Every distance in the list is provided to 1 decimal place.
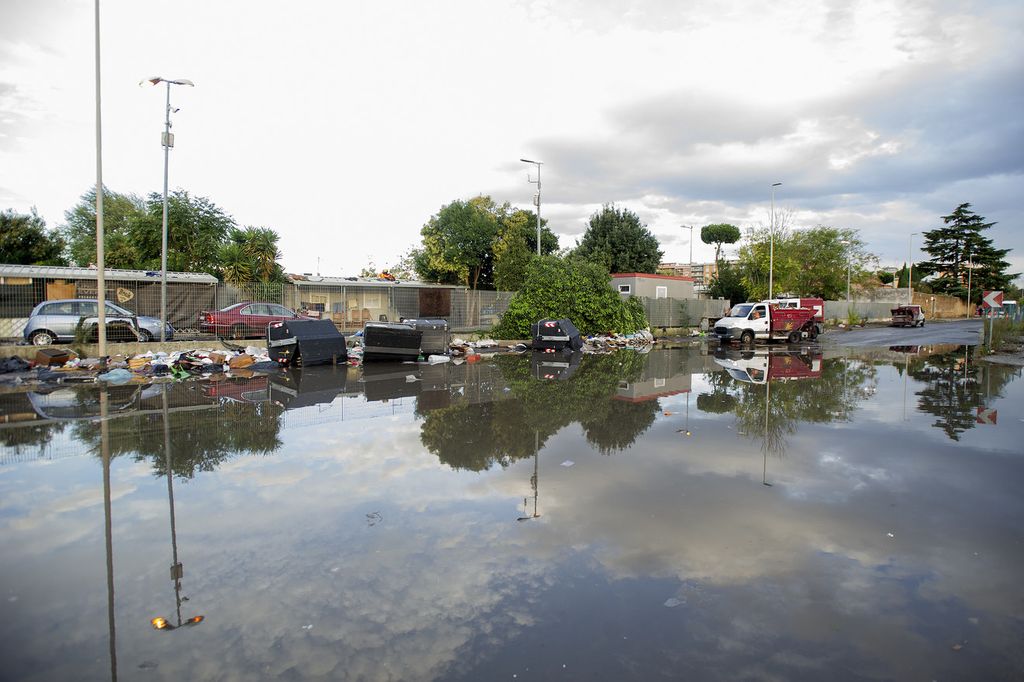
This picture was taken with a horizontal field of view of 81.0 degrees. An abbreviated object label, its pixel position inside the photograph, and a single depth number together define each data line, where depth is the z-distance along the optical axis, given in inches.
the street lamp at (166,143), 786.5
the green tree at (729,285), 2105.1
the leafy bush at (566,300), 1048.2
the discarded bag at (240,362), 664.4
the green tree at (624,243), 2239.2
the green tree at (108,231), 1643.7
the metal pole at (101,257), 579.8
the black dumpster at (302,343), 670.5
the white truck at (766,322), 1099.3
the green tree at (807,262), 1905.8
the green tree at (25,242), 1627.7
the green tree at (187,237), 1459.2
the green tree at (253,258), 1308.9
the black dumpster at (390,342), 705.6
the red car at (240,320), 836.6
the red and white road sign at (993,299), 963.3
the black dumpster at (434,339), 796.7
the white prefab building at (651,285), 1638.8
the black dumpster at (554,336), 912.3
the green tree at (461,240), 2183.8
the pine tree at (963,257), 2933.1
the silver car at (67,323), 708.2
